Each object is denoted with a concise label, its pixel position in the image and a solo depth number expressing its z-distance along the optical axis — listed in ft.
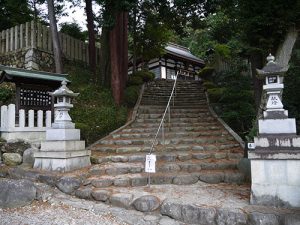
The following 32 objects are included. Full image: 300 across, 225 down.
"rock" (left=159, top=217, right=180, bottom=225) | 15.28
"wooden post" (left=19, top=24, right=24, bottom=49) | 43.37
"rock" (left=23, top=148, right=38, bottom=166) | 24.26
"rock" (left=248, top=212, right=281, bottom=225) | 13.86
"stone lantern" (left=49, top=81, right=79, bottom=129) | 22.65
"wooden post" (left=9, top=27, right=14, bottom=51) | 44.62
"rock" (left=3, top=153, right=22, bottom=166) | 23.99
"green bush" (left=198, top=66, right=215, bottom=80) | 60.39
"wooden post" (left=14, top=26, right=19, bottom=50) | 43.93
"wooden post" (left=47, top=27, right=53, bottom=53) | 45.46
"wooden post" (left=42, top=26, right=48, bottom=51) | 44.62
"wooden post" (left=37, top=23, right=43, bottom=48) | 43.78
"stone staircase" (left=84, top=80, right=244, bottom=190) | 20.16
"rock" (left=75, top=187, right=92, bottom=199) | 18.61
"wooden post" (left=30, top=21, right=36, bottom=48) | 43.01
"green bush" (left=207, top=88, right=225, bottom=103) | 43.37
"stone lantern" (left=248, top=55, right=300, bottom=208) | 15.11
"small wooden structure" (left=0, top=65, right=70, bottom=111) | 25.94
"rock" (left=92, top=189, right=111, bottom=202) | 17.94
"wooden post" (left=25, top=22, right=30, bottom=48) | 42.70
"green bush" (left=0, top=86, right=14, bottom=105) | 33.40
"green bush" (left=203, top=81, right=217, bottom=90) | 50.82
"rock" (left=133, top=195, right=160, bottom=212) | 16.56
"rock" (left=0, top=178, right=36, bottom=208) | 17.21
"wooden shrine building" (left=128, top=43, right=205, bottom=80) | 85.66
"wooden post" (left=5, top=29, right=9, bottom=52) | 45.48
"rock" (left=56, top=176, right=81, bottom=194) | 19.40
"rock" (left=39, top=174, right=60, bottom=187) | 19.95
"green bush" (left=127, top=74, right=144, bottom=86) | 49.47
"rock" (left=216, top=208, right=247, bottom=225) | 14.23
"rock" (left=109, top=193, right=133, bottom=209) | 17.10
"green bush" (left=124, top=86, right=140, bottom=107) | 42.96
